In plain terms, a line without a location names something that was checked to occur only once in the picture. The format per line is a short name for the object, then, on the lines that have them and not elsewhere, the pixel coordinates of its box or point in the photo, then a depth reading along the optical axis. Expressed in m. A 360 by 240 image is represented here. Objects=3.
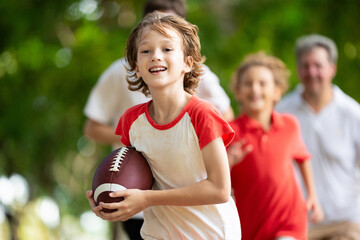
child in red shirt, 10.27
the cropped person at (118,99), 9.80
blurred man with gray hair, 14.19
